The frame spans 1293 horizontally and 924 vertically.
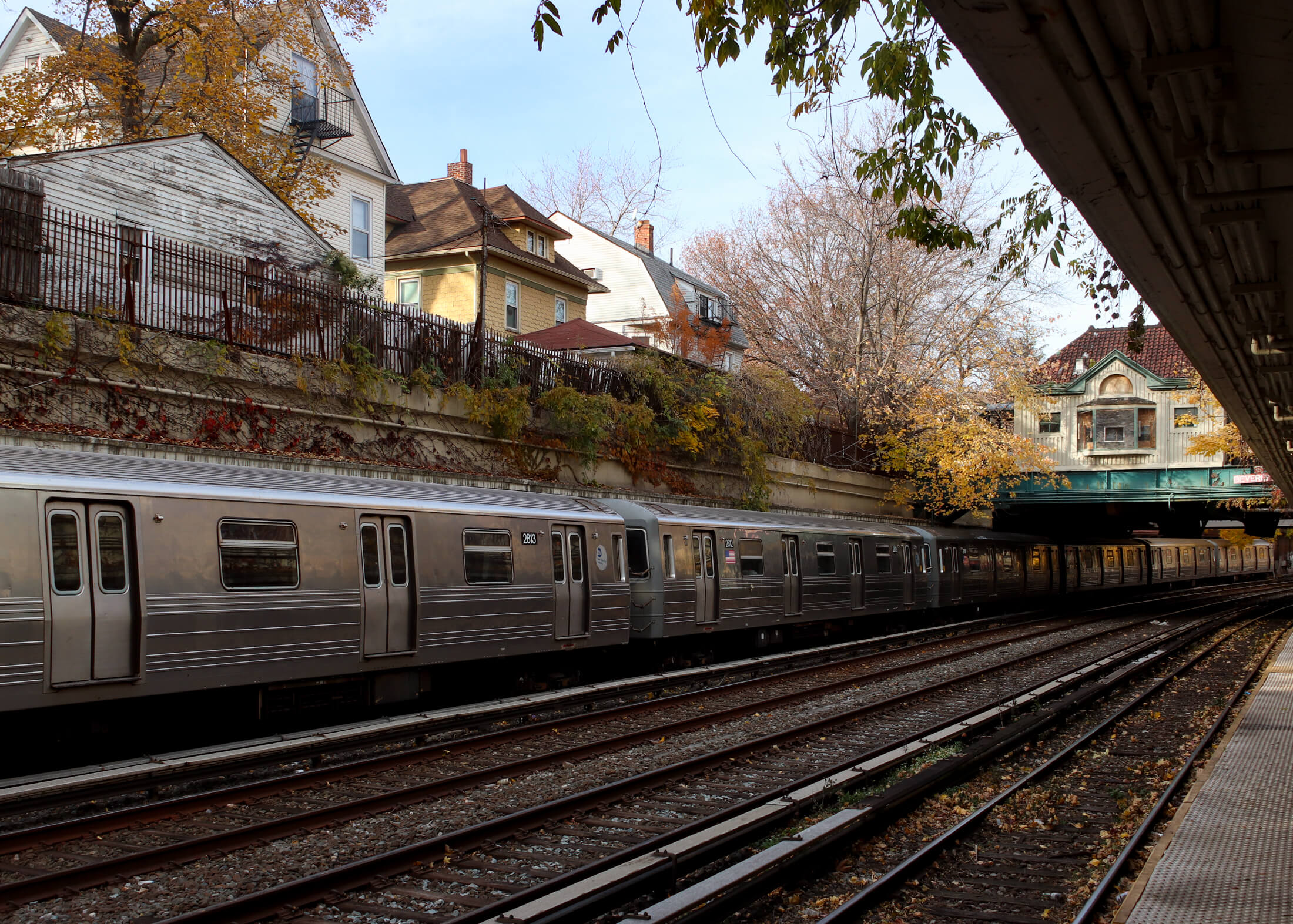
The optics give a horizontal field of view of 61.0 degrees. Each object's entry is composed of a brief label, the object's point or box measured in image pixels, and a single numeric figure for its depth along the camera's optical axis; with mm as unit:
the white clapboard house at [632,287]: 47031
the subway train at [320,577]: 8805
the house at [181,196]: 18047
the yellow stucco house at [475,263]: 36562
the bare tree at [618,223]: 52844
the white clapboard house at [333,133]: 28406
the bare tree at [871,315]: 34062
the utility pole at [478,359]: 20109
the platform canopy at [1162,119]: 3988
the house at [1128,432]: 34969
